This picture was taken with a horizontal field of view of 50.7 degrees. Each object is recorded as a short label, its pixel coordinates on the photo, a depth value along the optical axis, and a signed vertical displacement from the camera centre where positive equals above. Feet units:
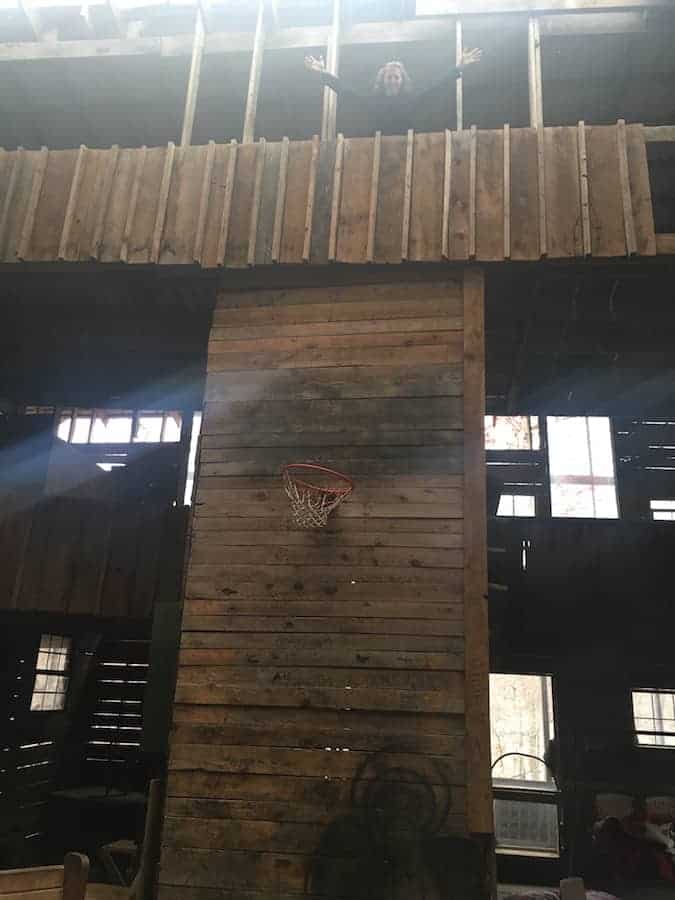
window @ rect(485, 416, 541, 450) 52.13 +18.96
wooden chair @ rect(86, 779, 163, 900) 19.08 -4.46
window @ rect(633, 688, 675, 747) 42.93 -0.31
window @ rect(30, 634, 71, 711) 44.34 +0.73
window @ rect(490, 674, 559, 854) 40.96 -3.69
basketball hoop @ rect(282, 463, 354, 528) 21.45 +5.83
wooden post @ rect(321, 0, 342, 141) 26.43 +22.04
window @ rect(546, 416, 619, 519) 49.85 +16.17
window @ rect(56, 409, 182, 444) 55.31 +19.50
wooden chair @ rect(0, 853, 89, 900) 13.57 -3.57
